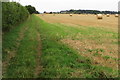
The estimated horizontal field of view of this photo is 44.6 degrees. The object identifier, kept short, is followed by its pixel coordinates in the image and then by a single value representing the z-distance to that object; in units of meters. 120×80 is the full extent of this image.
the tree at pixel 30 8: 77.99
